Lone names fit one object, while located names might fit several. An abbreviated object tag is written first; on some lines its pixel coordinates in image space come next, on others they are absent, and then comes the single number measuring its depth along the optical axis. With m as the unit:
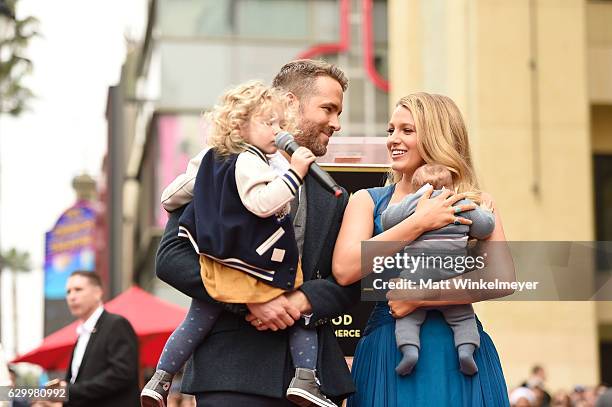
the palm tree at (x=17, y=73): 20.30
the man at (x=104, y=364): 9.56
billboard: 32.66
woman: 5.54
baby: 5.52
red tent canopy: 14.87
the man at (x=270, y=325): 5.34
